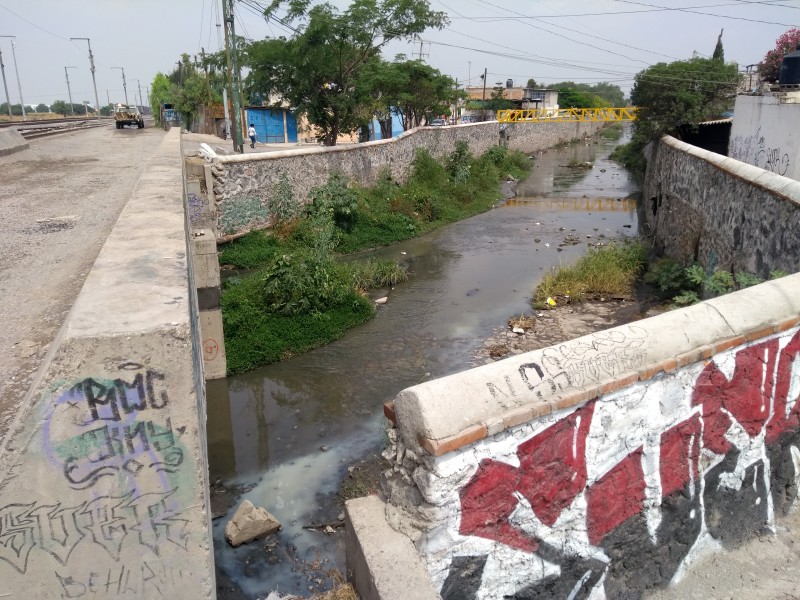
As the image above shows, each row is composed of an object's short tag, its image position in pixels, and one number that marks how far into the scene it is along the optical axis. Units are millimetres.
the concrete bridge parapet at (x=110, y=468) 2014
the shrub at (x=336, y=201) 14859
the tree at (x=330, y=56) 17688
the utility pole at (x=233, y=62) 20250
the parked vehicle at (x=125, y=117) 37188
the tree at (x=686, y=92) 20609
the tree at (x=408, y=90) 20328
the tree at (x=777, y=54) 21281
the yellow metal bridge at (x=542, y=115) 37938
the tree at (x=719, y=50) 37306
